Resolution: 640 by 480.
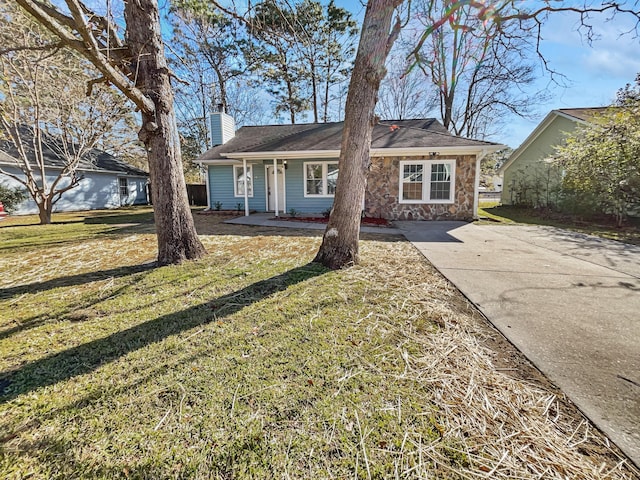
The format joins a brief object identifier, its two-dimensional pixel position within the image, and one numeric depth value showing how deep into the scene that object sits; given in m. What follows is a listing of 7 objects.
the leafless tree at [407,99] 19.81
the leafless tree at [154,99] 3.76
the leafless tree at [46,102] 7.51
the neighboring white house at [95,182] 13.28
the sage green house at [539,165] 12.81
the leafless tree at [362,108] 3.96
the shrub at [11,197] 12.30
